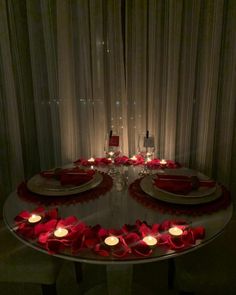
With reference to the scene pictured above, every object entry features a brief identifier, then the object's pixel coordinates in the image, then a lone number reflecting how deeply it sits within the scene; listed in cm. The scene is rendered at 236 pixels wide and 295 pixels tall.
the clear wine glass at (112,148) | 143
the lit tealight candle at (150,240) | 77
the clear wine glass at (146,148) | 145
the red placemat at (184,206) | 95
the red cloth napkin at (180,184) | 104
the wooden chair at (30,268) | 110
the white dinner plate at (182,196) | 100
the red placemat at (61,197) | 106
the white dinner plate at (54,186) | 110
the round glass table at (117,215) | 74
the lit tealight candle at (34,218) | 91
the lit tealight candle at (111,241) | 78
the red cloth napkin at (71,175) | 116
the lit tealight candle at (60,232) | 82
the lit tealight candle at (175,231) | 81
